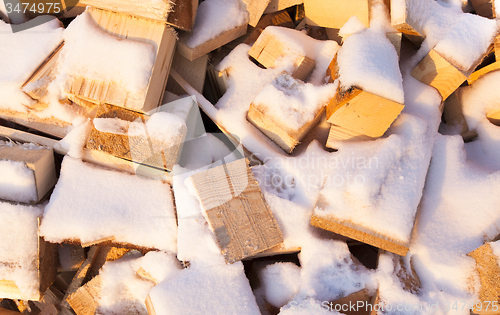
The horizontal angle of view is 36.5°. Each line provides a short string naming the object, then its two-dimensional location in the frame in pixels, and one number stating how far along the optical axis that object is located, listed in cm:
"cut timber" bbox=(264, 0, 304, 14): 150
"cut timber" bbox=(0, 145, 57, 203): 138
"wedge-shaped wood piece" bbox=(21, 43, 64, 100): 142
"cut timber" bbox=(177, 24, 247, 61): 144
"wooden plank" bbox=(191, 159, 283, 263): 133
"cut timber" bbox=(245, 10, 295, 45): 152
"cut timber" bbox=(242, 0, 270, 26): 147
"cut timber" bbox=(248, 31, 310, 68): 144
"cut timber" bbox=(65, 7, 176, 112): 135
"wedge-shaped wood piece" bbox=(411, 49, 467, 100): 139
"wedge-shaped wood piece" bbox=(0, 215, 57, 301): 136
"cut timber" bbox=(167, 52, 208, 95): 148
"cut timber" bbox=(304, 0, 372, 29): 143
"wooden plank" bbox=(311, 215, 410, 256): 131
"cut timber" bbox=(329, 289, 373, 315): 131
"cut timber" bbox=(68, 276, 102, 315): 138
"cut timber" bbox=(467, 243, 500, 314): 128
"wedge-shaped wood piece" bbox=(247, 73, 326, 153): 136
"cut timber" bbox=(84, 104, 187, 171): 136
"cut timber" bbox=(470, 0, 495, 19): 149
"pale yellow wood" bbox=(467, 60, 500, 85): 143
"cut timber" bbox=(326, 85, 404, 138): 131
